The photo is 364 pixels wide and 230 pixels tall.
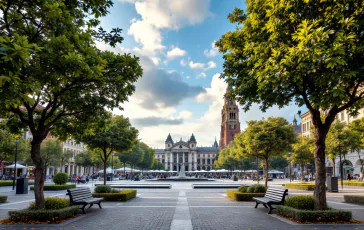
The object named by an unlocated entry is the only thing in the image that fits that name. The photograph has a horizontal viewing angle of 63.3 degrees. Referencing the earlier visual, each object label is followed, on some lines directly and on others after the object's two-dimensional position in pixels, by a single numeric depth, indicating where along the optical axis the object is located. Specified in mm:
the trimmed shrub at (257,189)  18625
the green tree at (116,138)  21475
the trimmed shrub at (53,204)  11438
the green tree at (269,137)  23719
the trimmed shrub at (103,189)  18562
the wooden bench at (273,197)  12977
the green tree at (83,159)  66500
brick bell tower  146500
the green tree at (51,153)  50062
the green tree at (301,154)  41344
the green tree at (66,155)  60678
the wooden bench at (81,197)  12586
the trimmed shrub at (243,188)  19109
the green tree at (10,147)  32281
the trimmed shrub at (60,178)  28719
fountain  53828
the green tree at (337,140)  32938
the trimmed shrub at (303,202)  11445
